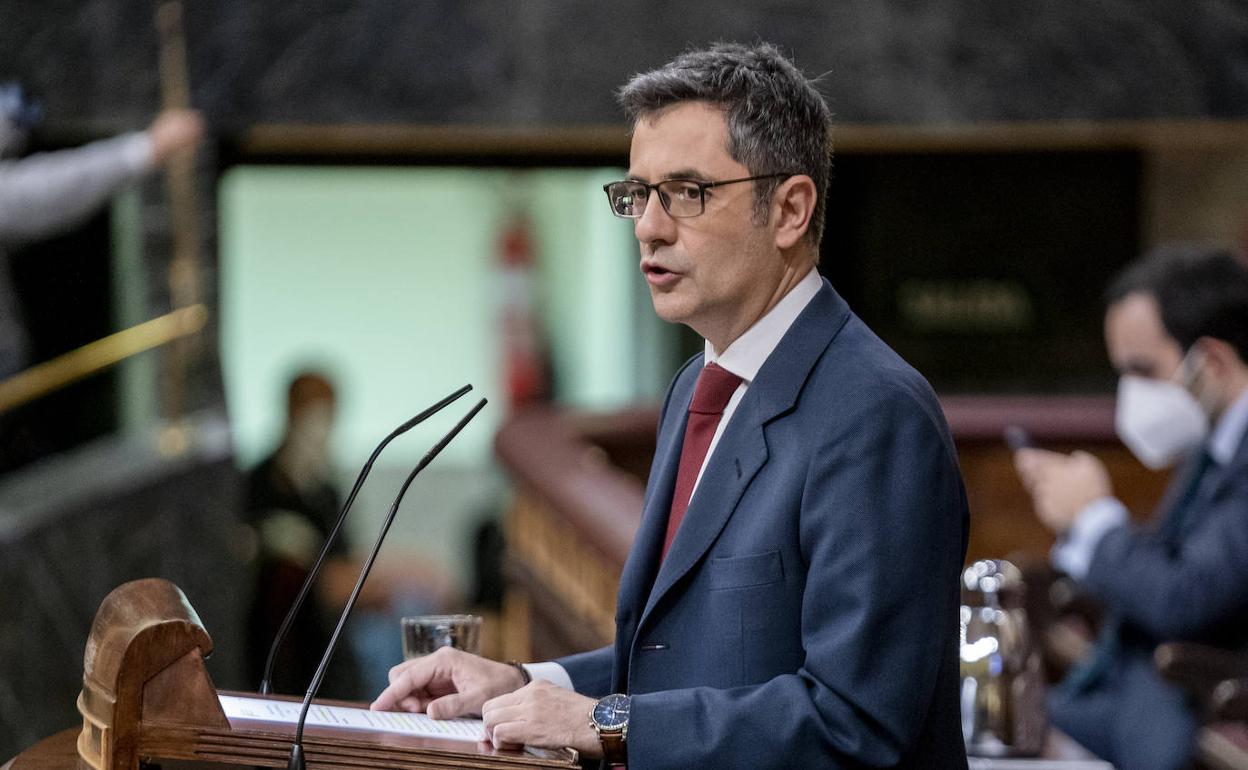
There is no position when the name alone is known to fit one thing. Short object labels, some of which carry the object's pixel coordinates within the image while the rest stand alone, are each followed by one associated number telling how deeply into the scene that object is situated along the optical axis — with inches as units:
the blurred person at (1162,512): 251.3
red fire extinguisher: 590.6
